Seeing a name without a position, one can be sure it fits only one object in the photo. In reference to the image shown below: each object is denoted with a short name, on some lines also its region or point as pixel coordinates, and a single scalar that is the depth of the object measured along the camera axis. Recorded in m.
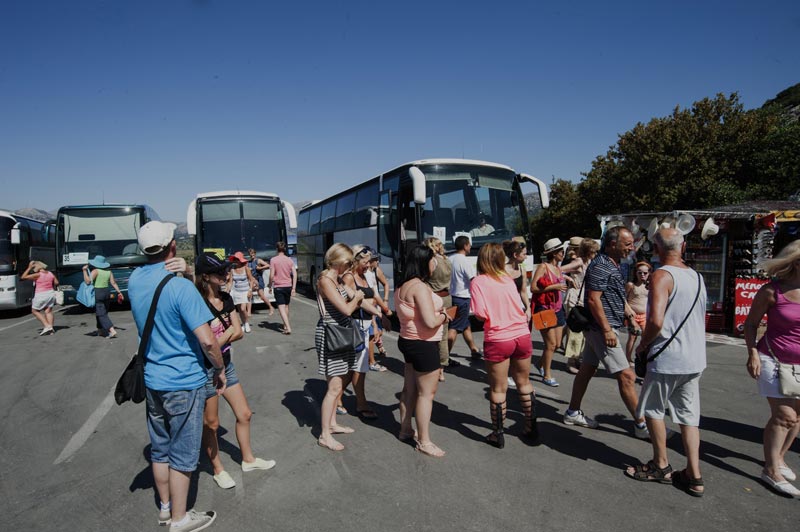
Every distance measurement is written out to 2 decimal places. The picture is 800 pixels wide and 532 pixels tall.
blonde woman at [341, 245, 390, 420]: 4.38
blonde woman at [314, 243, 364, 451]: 4.01
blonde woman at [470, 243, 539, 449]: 3.79
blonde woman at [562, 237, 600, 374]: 6.42
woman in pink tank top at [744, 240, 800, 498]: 3.20
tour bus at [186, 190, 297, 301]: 13.47
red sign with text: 9.03
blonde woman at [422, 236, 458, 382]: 6.18
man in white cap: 2.66
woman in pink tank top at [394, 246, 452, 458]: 3.76
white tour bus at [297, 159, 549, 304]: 9.52
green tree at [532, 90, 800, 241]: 23.97
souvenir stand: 9.24
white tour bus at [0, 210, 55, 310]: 13.17
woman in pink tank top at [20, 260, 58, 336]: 9.86
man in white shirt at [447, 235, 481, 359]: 6.58
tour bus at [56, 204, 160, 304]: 13.66
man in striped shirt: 3.95
